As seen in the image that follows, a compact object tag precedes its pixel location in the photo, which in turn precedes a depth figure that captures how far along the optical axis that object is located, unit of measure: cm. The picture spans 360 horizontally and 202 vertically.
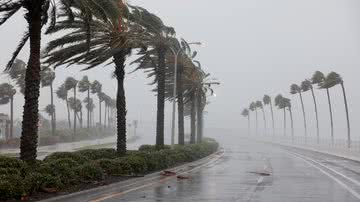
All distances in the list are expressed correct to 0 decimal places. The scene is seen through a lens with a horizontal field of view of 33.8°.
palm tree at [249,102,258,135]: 18958
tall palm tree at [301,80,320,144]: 11424
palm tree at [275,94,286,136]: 14801
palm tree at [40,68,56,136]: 9404
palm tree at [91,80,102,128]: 14288
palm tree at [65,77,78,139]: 11400
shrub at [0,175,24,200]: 1377
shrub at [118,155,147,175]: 2488
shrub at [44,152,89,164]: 2232
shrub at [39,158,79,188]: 1705
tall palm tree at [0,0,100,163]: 1847
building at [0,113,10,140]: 8499
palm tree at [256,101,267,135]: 18250
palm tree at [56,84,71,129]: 12450
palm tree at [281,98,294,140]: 14638
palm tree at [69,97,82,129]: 14205
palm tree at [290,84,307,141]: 12195
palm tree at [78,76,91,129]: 12950
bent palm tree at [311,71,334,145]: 9491
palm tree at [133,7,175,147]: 3278
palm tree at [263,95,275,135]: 17532
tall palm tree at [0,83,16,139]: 8131
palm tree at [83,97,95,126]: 17545
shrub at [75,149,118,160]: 2702
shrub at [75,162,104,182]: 1914
